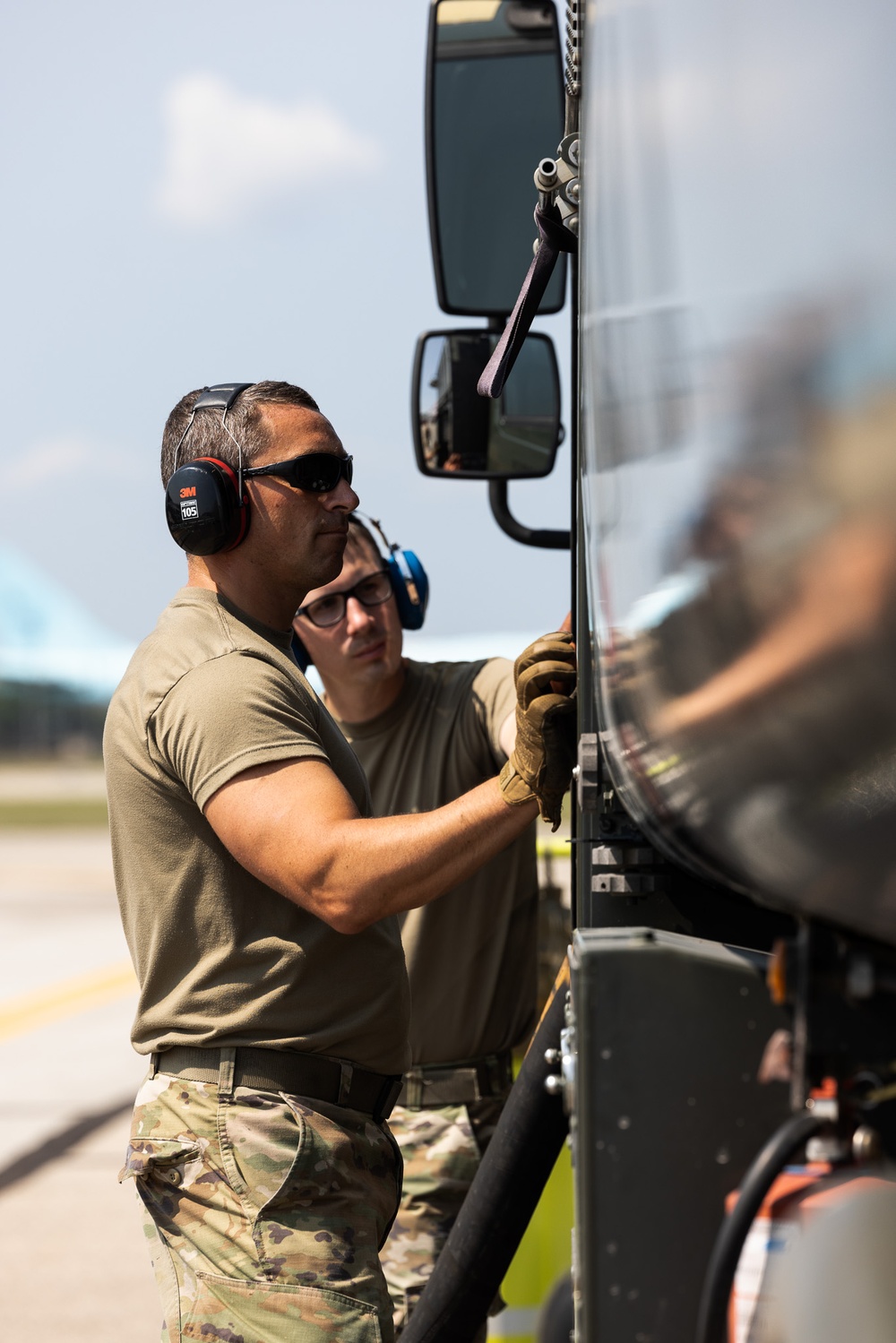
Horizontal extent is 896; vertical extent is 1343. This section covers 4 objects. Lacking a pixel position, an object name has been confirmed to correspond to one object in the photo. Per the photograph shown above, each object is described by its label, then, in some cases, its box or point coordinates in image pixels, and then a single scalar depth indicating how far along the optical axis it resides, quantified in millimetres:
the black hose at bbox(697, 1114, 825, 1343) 3207
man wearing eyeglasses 4456
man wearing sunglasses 3848
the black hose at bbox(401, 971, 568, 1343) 3755
